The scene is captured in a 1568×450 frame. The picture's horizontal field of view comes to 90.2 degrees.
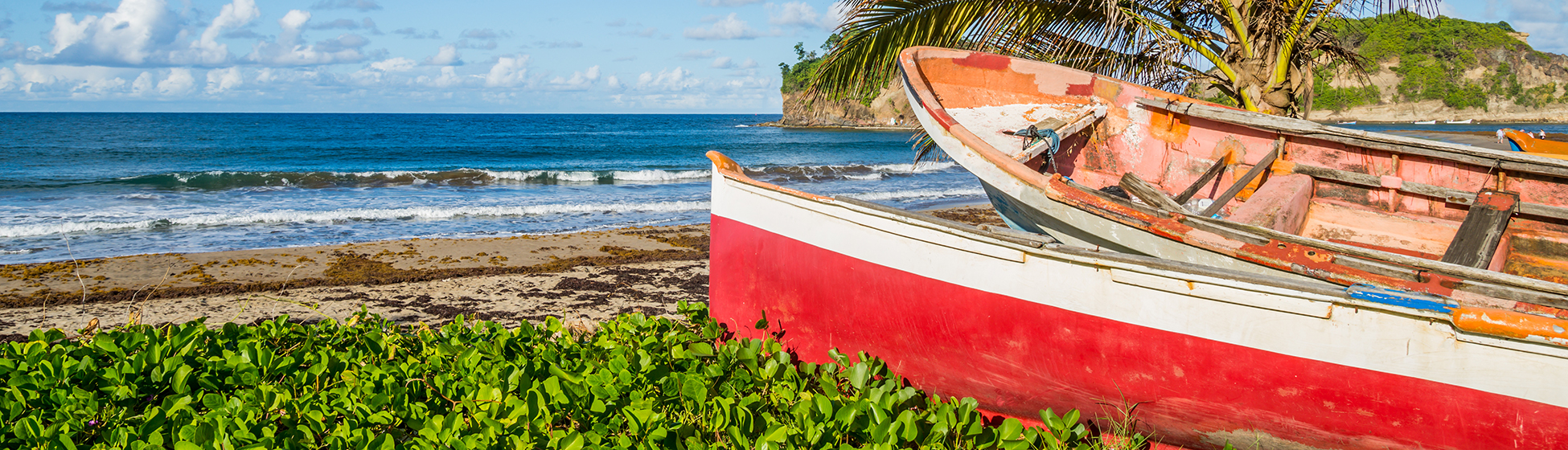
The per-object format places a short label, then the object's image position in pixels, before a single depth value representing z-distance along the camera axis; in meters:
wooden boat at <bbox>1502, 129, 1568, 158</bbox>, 5.07
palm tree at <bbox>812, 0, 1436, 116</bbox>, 5.69
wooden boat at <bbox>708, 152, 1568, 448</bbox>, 2.35
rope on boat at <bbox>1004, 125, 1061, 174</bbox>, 5.68
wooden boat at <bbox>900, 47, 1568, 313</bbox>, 3.21
